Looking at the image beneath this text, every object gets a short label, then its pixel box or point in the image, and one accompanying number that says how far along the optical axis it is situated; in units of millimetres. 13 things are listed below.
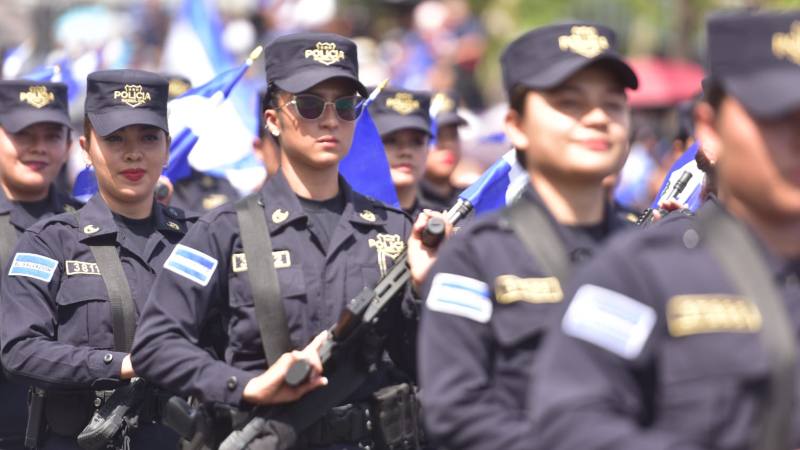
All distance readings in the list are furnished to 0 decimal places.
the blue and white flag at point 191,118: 19391
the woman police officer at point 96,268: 13969
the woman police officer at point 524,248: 8812
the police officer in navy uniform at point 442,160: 22734
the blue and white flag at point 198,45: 28469
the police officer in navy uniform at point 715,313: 7316
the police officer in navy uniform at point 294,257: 11937
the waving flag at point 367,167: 16453
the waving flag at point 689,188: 15500
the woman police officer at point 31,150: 17797
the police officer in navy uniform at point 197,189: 23250
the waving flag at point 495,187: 14906
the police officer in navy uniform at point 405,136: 19484
